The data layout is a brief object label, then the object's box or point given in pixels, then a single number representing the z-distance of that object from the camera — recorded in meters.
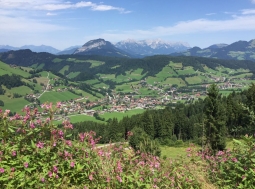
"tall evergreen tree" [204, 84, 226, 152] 39.53
